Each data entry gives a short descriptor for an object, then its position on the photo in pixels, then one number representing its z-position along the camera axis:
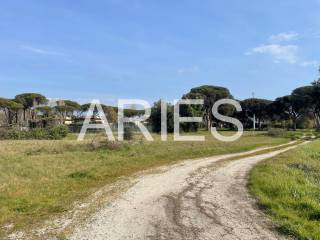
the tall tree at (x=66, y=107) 60.87
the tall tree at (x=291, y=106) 55.25
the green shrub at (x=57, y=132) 34.71
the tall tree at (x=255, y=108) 65.74
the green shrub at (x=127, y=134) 27.31
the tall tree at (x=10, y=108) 52.27
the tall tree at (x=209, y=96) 54.74
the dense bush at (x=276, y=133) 39.03
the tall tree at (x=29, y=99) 58.26
